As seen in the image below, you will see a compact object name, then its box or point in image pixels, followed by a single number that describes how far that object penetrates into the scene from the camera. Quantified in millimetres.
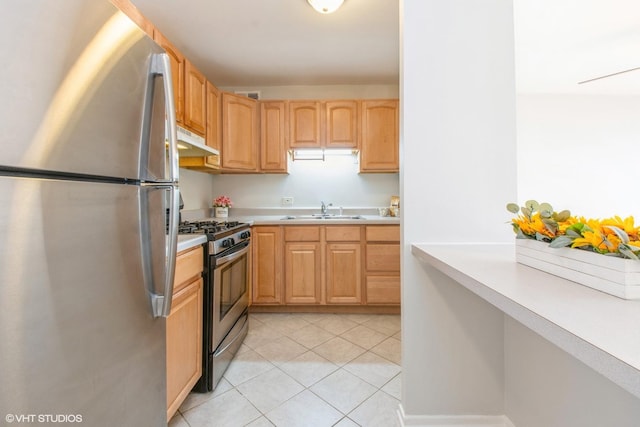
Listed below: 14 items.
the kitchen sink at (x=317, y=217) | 2933
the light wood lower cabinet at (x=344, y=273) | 2492
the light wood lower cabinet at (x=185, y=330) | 1168
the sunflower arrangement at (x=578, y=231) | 553
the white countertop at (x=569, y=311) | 349
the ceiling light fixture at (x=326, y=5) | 1713
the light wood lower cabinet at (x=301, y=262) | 2510
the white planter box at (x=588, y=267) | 509
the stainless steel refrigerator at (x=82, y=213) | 541
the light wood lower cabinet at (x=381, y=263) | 2475
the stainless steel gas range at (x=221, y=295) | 1463
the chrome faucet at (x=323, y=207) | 3000
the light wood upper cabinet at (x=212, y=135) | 2319
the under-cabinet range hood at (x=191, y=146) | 1684
